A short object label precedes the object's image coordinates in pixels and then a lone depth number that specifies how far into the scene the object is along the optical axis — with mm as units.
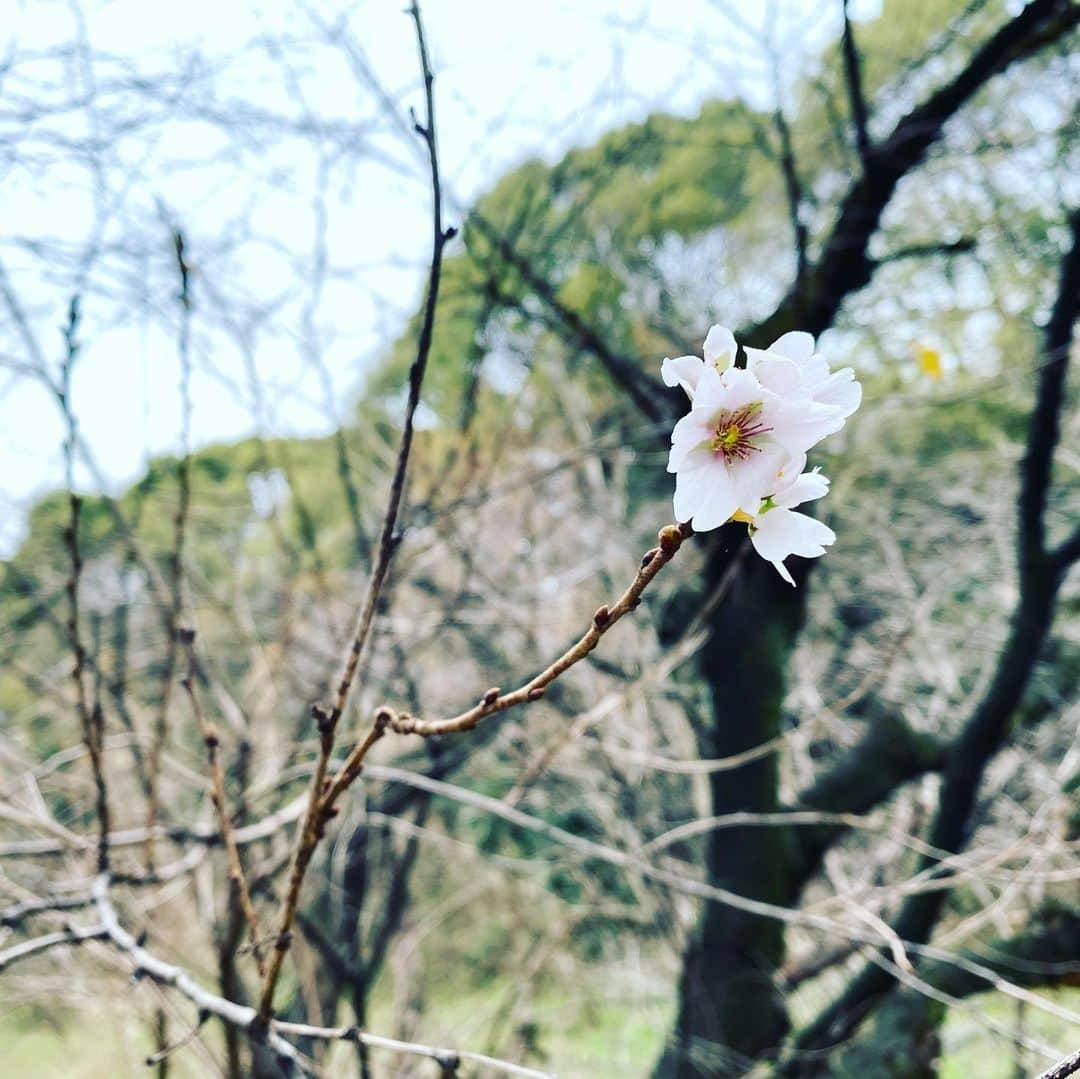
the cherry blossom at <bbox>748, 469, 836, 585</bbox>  399
